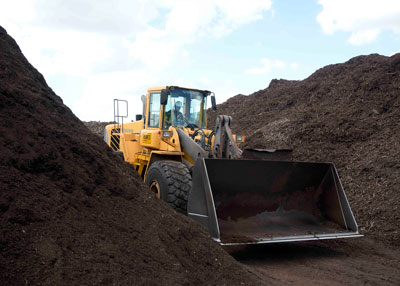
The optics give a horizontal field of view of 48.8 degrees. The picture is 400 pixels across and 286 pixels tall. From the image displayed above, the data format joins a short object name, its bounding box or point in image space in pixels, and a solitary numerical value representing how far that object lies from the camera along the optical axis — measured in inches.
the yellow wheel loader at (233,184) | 244.2
